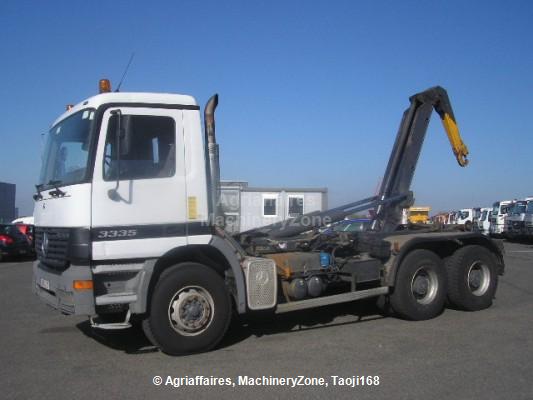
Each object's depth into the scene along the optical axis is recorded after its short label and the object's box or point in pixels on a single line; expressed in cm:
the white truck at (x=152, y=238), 572
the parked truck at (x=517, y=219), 2753
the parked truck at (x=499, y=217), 3156
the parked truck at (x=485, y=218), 3457
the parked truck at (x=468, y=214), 3912
